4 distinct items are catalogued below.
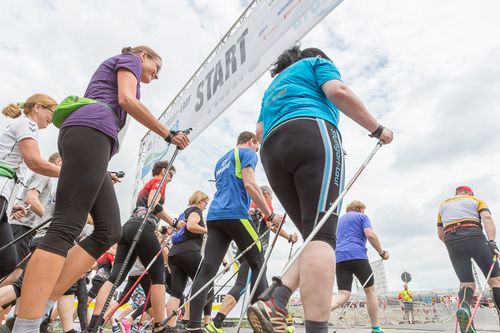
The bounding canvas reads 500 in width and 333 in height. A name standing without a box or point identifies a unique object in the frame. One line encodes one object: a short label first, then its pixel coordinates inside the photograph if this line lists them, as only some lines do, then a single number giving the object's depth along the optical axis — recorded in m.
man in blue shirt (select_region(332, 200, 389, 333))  4.71
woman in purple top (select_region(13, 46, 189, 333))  1.75
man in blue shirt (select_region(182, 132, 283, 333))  3.39
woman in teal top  1.62
